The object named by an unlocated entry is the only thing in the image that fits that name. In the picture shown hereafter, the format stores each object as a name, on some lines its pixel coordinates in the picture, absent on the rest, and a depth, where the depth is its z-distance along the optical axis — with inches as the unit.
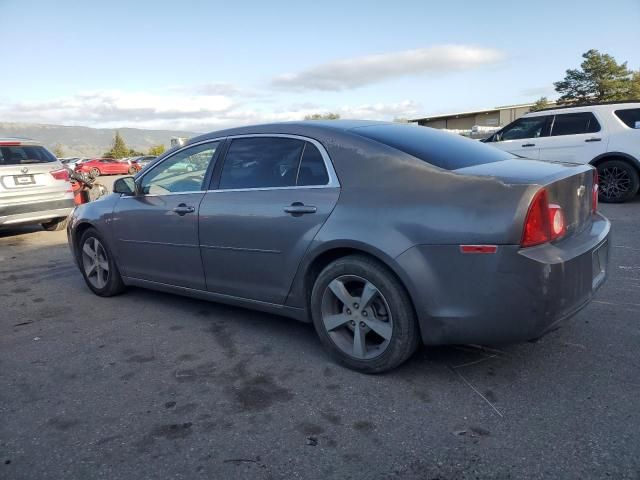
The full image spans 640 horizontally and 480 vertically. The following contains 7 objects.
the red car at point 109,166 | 1685.5
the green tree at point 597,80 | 2323.6
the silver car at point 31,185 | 311.7
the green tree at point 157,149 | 2191.7
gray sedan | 104.7
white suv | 351.3
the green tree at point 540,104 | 2239.8
